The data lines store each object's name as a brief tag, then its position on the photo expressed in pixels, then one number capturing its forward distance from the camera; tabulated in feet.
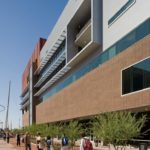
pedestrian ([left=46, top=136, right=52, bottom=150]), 38.23
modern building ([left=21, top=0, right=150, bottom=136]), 43.73
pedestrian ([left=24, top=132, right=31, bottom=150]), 45.74
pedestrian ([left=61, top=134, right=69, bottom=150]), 29.45
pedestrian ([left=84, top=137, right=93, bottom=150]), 20.78
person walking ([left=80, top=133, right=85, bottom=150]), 20.81
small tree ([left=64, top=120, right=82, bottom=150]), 40.61
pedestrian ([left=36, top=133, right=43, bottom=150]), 41.34
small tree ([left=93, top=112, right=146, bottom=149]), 24.96
